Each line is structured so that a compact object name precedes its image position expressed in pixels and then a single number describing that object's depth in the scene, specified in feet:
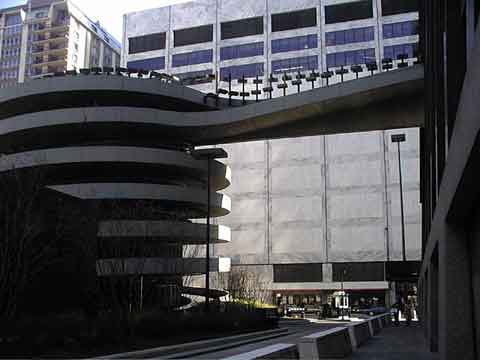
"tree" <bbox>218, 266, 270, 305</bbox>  182.19
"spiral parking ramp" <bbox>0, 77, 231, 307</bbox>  146.00
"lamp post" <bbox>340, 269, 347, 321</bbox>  234.52
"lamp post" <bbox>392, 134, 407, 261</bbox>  178.72
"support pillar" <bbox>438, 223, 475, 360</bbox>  36.52
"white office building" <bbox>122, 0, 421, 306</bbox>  240.53
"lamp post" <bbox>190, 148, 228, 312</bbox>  123.03
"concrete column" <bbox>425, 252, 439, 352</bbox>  60.13
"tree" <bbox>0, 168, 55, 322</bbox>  83.05
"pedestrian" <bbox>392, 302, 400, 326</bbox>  131.03
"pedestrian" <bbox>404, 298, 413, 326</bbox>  124.37
